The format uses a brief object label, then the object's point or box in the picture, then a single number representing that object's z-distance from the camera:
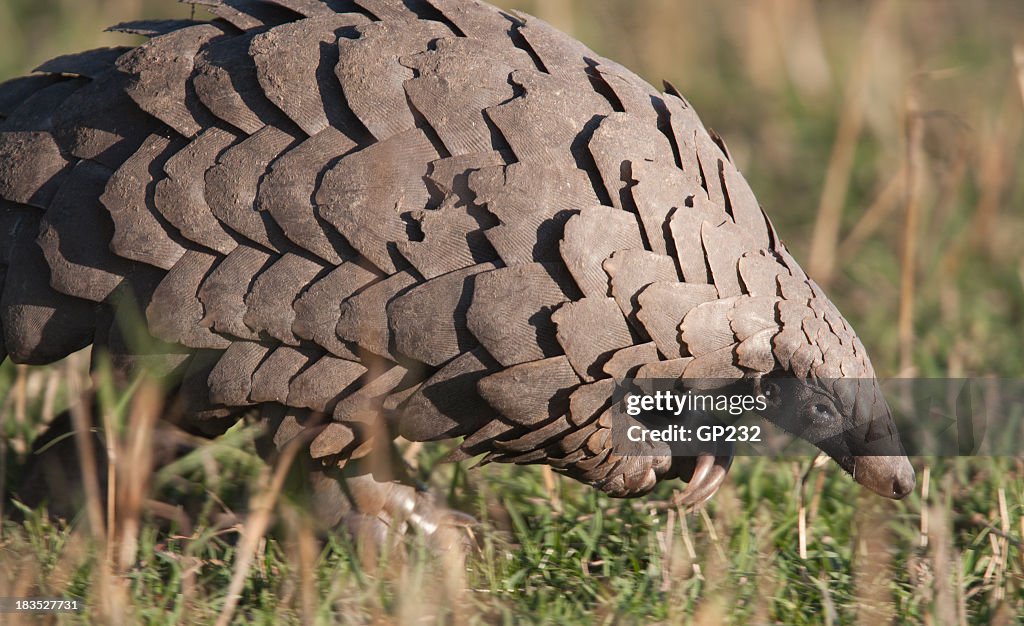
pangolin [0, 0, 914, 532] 4.18
